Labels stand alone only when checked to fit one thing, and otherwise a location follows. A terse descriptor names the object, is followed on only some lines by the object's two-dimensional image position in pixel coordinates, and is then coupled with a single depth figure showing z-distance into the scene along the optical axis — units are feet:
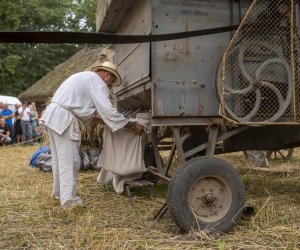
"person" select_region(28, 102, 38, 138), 58.80
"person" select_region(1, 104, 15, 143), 53.42
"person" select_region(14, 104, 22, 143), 56.49
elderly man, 16.02
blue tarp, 29.12
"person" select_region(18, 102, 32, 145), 56.44
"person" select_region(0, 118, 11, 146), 52.11
